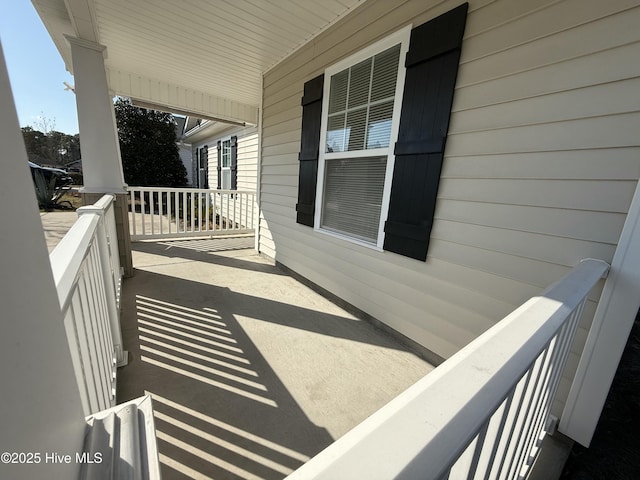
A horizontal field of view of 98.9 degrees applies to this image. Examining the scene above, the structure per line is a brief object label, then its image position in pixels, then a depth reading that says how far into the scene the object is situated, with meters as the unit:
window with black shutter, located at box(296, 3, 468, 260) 1.94
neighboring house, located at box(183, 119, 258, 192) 6.52
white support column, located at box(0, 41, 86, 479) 0.34
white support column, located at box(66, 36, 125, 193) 2.77
